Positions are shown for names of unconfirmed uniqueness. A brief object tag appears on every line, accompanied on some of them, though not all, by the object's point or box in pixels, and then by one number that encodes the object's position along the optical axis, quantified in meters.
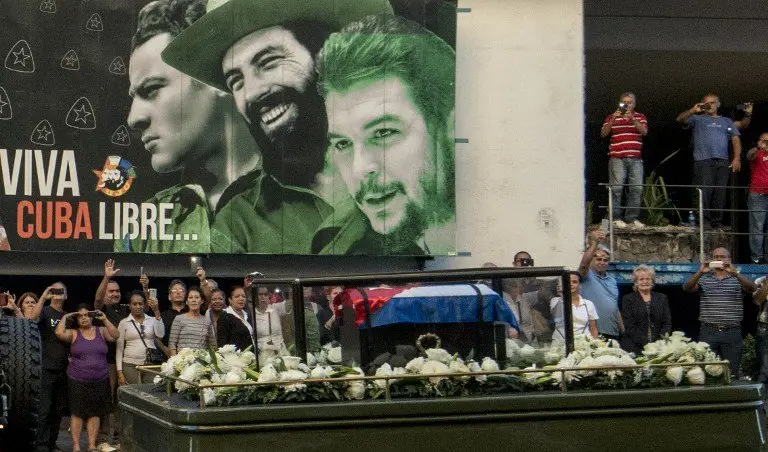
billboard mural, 17.17
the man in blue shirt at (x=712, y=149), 19.84
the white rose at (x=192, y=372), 7.85
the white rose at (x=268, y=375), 7.20
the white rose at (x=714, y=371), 7.59
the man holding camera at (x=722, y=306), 15.29
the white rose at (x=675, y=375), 7.50
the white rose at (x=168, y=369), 8.34
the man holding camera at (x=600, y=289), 14.70
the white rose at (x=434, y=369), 7.24
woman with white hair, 15.05
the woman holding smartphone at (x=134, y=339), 15.13
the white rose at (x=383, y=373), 7.19
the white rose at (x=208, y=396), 7.16
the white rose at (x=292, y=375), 7.20
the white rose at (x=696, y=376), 7.52
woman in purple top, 14.75
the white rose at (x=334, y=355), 7.59
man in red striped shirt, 19.09
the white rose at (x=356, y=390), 7.16
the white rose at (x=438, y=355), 7.43
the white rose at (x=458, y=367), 7.31
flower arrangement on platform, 7.17
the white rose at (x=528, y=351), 7.57
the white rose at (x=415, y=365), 7.32
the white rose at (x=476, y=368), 7.30
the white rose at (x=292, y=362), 7.44
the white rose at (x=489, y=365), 7.39
